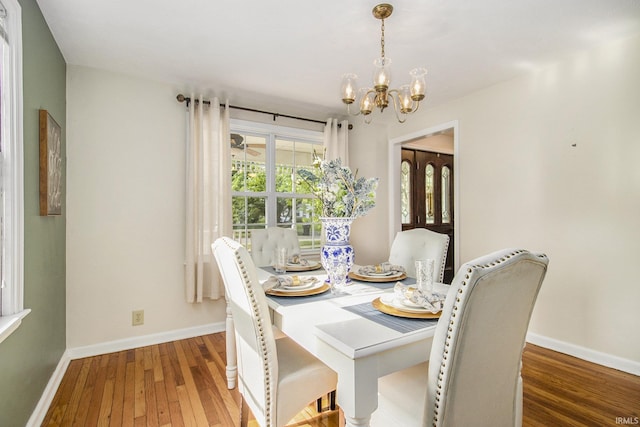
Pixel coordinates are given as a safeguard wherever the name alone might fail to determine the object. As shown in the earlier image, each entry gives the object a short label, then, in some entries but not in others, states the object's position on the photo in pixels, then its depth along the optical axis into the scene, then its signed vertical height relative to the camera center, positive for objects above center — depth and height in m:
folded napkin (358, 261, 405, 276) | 2.06 -0.36
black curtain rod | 3.03 +1.09
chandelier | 1.85 +0.74
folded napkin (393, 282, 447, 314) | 1.31 -0.36
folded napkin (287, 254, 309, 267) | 2.38 -0.35
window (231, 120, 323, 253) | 3.47 +0.35
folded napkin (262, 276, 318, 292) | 1.71 -0.37
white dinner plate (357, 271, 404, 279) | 1.98 -0.38
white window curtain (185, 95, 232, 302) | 3.04 +0.19
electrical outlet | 2.87 -0.92
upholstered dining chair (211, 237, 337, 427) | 1.25 -0.65
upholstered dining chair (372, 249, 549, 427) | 0.90 -0.38
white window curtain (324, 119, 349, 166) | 3.87 +0.87
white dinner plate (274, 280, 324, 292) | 1.65 -0.39
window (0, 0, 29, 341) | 1.49 +0.20
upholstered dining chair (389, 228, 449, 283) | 2.26 -0.27
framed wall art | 1.93 +0.31
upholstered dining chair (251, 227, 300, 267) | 2.70 -0.25
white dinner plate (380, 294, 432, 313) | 1.31 -0.39
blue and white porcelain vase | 1.77 -0.19
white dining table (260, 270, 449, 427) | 1.03 -0.47
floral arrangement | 1.75 +0.13
